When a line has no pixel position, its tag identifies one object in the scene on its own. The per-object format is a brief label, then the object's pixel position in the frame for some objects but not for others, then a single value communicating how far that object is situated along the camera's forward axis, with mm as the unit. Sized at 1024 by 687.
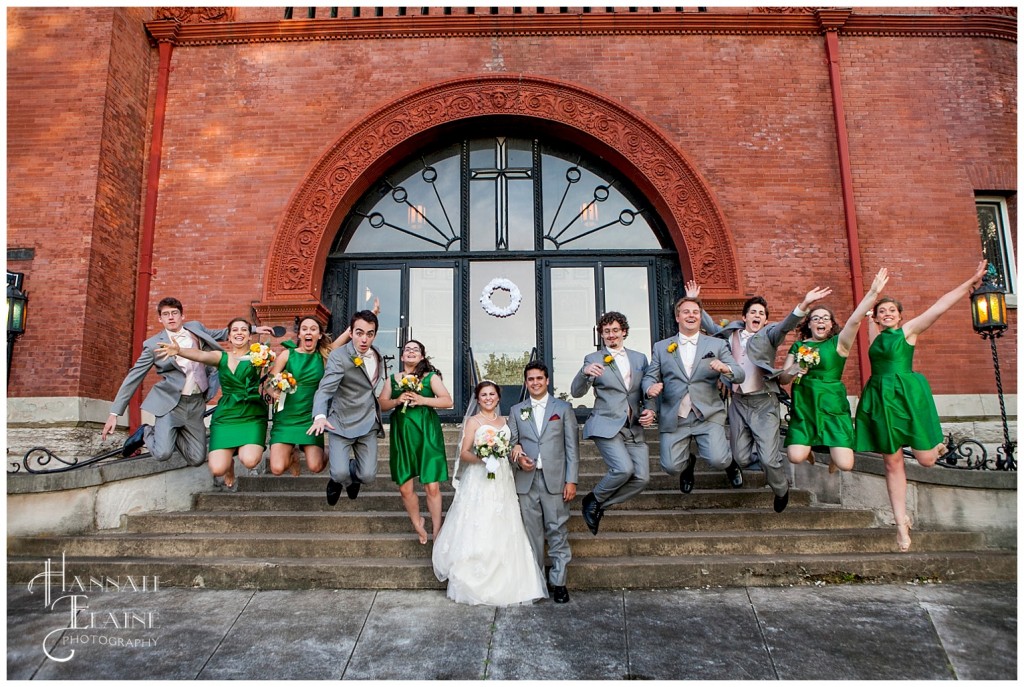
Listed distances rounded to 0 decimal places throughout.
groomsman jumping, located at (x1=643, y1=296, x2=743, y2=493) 5707
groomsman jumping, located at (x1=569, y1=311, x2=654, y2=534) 5340
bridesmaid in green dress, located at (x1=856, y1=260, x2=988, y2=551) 5359
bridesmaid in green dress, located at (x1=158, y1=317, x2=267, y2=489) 6055
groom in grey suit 4945
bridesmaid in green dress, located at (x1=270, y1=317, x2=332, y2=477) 5953
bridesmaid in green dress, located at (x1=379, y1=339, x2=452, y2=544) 5438
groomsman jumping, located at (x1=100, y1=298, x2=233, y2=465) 6180
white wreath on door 10570
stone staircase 5055
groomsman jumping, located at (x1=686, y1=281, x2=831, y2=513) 5688
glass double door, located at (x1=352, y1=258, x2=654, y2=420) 10398
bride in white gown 4648
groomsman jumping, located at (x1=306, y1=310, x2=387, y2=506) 5621
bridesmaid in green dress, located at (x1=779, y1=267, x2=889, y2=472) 5543
